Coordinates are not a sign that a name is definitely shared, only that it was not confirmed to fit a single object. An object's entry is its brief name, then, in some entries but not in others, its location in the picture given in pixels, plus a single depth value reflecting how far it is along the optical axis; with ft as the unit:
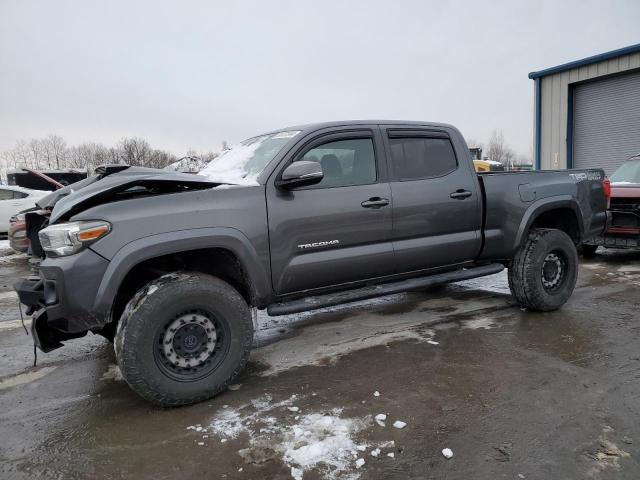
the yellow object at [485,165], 86.31
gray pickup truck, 10.05
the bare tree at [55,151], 253.24
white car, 44.16
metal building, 46.32
